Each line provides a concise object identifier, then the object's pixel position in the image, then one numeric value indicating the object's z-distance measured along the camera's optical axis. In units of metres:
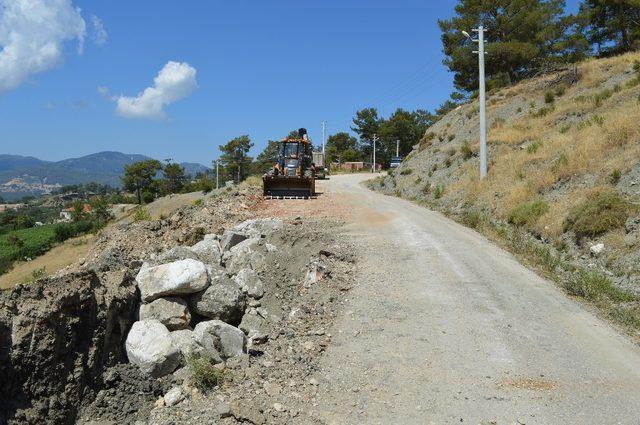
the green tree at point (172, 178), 93.11
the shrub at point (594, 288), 9.20
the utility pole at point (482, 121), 21.47
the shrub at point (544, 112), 27.94
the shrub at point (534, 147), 20.41
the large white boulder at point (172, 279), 8.12
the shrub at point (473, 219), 16.69
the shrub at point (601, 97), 23.00
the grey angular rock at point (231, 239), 12.40
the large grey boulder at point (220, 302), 8.31
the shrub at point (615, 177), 13.19
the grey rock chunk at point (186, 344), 6.87
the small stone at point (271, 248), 11.27
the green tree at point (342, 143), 98.39
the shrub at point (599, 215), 11.33
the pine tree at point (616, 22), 39.94
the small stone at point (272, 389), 5.91
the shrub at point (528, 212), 14.22
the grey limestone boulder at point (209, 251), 10.64
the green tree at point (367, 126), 94.50
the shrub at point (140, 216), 23.70
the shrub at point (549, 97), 31.47
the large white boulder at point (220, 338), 7.07
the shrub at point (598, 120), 18.43
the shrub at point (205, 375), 6.01
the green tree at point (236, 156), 78.94
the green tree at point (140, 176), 92.31
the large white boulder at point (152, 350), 6.71
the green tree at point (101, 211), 73.56
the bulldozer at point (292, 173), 25.08
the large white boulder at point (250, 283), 9.30
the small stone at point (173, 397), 5.90
